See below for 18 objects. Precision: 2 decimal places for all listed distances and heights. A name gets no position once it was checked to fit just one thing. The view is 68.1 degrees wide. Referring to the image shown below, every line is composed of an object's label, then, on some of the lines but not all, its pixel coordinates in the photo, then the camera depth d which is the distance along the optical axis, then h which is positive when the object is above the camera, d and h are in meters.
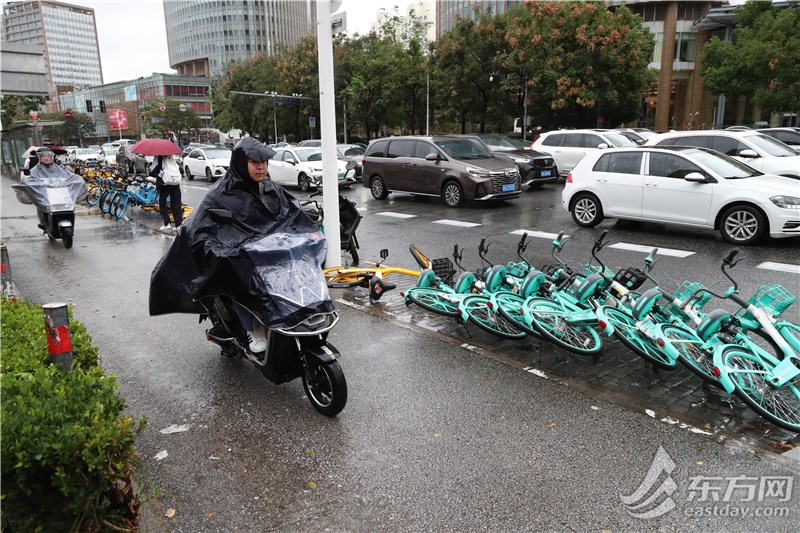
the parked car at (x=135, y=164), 19.39 -1.16
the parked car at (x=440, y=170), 14.79 -1.21
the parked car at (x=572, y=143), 18.56 -0.70
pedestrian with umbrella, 12.47 -0.88
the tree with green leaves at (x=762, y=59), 31.23 +3.23
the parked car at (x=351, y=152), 24.06 -1.17
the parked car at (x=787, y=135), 17.83 -0.53
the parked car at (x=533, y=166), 17.92 -1.32
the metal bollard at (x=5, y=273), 6.23 -1.48
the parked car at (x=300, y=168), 20.48 -1.51
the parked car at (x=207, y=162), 26.14 -1.58
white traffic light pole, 7.53 -0.10
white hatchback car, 9.42 -1.24
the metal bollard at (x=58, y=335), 2.97 -1.02
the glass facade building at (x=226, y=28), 129.00 +21.13
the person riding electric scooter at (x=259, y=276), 4.04 -1.05
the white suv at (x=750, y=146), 12.70 -0.63
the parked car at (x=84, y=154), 34.31 -1.82
